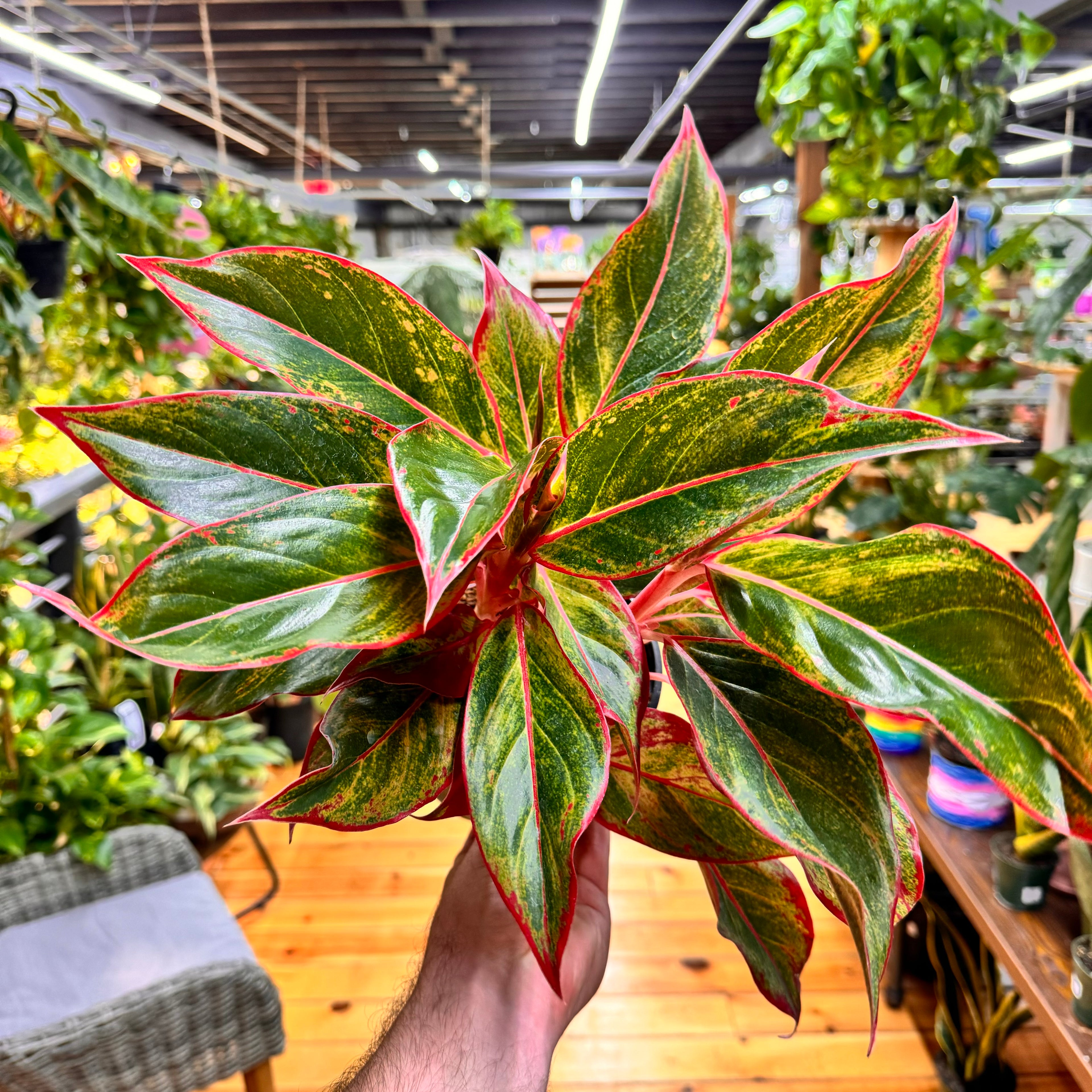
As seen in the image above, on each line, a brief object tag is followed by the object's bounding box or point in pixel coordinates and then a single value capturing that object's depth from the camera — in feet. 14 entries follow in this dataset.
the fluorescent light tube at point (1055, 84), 13.35
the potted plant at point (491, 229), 25.31
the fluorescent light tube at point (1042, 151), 22.09
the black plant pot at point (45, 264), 5.38
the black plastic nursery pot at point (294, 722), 11.19
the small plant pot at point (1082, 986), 3.98
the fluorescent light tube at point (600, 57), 13.24
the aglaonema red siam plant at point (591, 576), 1.21
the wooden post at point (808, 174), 8.08
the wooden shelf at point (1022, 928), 4.06
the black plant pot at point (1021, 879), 4.76
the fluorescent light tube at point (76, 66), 9.35
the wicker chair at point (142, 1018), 4.69
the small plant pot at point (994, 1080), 6.45
